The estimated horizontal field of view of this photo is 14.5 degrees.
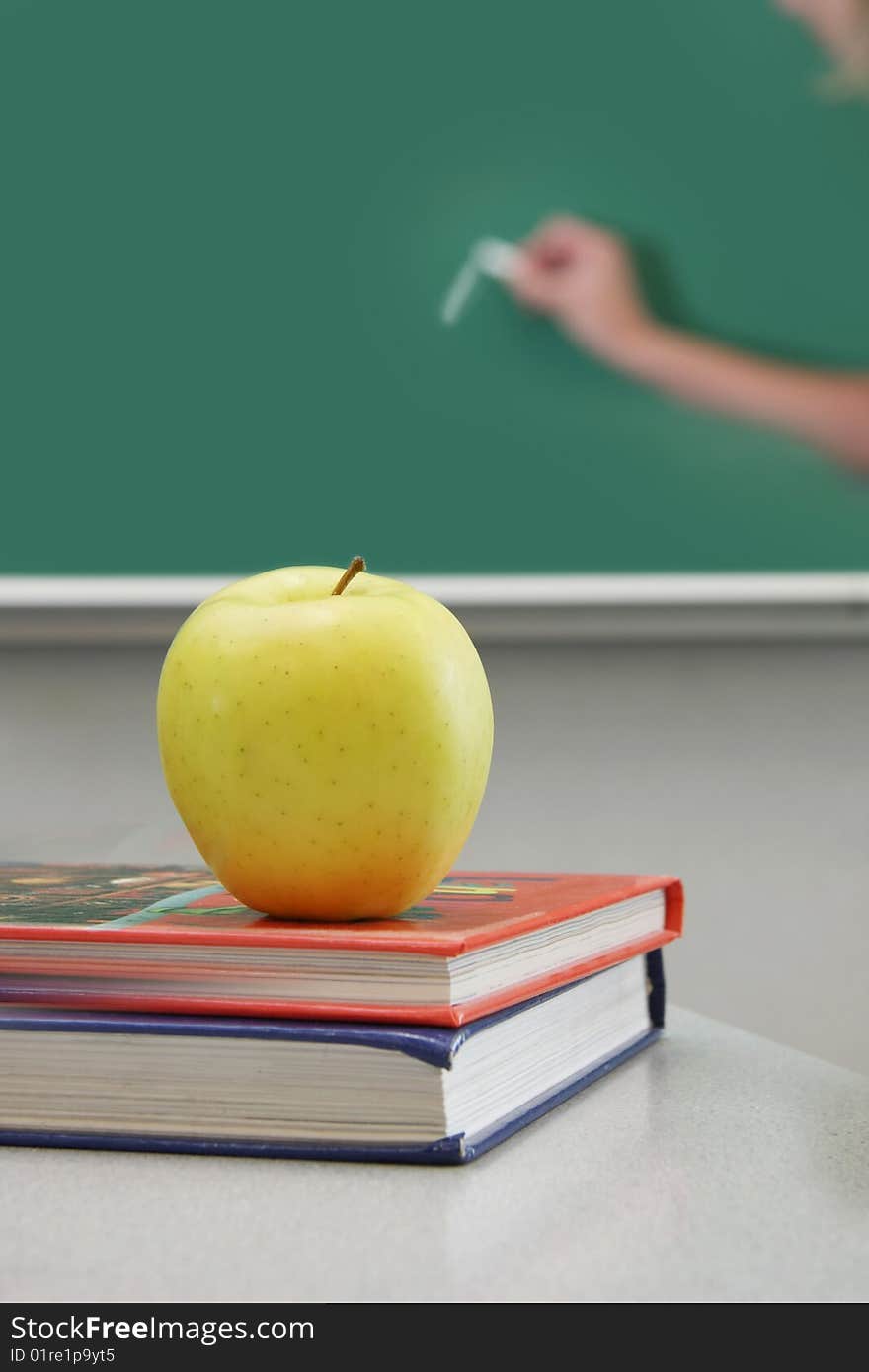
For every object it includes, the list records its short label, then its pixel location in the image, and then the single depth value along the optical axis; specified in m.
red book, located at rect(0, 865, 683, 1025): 0.72
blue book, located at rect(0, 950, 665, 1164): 0.72
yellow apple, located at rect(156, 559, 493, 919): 0.74
